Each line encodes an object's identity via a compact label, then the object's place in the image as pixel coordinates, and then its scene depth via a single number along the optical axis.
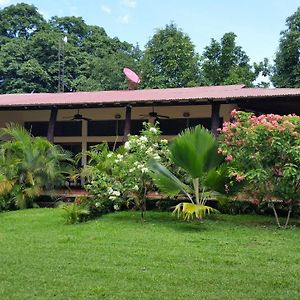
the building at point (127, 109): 13.78
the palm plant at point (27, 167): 12.73
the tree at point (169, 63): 27.50
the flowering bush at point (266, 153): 9.36
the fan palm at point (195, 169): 9.95
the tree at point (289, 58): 23.88
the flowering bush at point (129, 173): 10.61
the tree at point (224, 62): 26.70
